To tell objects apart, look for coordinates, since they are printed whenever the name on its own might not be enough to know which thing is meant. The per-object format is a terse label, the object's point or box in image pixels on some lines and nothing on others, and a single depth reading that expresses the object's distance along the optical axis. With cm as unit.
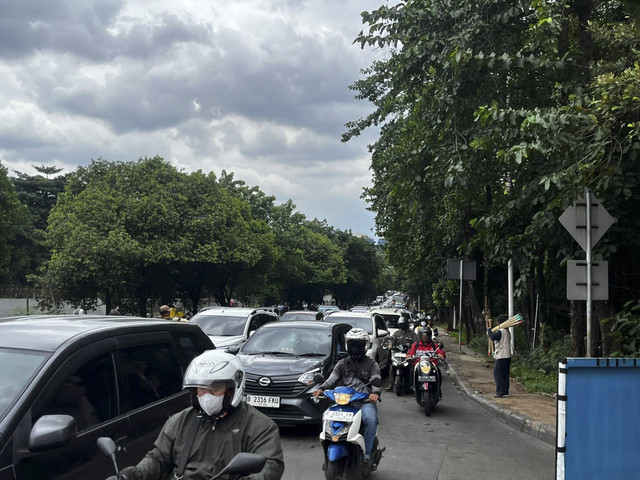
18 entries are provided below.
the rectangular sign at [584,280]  880
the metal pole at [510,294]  1931
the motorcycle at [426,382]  1110
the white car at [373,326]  1574
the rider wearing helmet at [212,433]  301
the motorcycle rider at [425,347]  1196
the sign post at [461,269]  2146
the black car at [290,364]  890
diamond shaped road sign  862
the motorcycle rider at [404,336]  1400
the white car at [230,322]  1414
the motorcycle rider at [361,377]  650
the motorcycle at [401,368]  1344
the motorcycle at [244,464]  275
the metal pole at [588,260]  848
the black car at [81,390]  327
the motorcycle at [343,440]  601
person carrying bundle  1255
